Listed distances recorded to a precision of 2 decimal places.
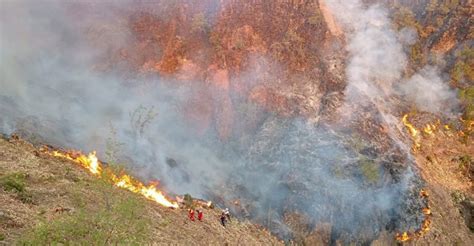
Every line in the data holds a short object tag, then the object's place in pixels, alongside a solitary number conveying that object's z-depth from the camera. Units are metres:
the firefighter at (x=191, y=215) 30.25
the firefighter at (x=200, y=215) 30.70
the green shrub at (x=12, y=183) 24.67
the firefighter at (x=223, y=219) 31.96
